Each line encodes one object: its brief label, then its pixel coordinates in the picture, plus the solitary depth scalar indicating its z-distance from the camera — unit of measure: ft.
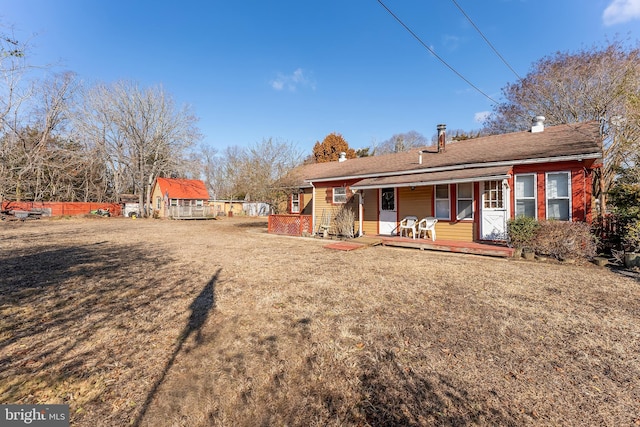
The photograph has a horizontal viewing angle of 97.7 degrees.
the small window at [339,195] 45.98
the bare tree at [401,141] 143.12
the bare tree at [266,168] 58.54
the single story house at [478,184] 28.60
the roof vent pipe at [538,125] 37.55
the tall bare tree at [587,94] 39.04
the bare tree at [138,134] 100.42
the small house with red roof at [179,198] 98.99
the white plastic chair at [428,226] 34.37
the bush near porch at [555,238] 24.23
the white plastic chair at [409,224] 35.97
